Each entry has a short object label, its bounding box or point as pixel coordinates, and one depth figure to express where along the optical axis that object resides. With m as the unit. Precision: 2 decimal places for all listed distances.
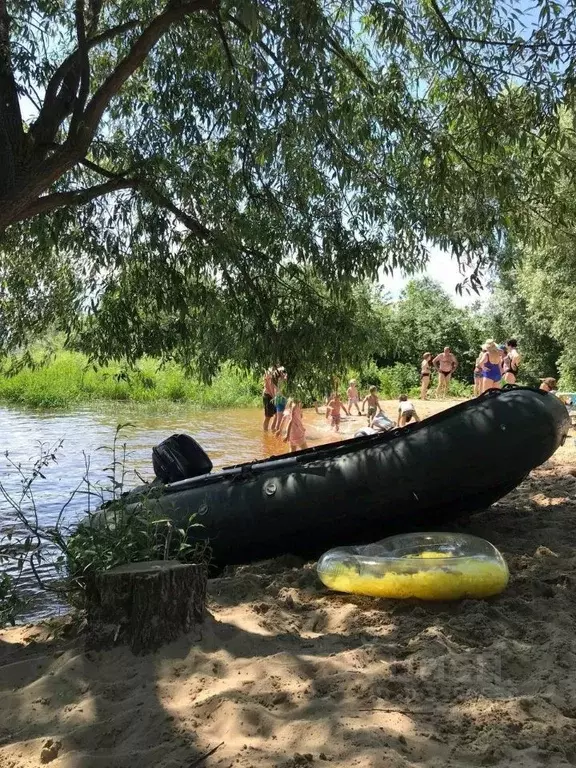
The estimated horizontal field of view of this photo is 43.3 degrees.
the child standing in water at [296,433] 11.85
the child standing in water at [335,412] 16.27
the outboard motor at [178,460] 6.80
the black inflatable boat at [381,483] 5.53
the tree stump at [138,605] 3.43
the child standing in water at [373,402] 14.58
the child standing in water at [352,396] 19.20
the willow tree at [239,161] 6.06
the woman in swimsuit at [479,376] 14.05
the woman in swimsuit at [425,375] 21.31
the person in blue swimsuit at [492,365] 13.65
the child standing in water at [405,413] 11.60
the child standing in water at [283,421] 13.97
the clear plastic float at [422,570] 4.24
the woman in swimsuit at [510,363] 14.29
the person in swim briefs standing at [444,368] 20.83
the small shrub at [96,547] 3.65
